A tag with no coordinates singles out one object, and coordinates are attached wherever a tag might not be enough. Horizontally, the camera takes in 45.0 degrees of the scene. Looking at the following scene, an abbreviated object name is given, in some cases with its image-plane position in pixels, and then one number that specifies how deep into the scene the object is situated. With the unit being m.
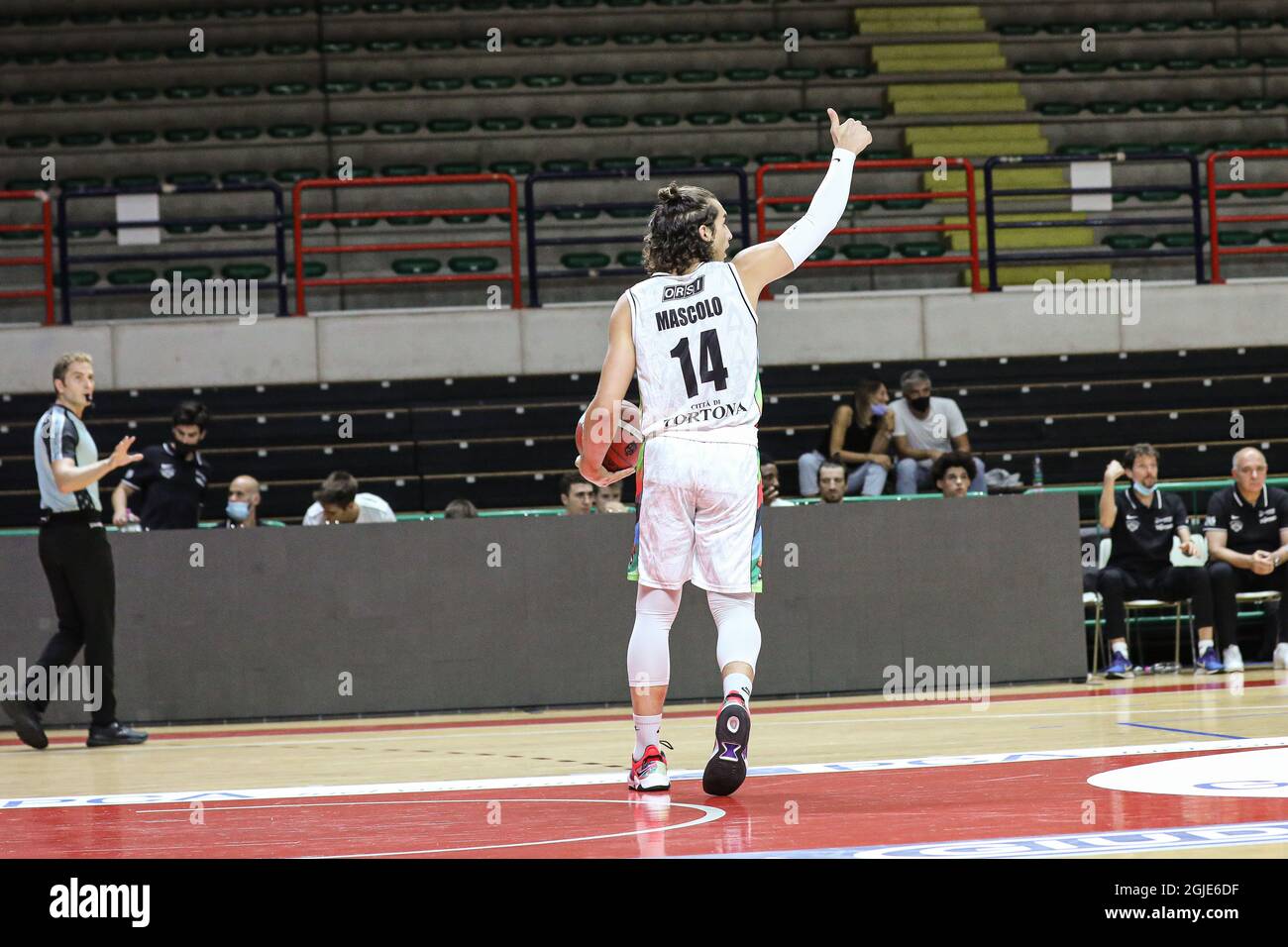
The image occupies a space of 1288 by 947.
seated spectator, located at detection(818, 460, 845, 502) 9.81
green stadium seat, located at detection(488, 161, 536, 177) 18.00
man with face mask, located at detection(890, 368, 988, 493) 11.73
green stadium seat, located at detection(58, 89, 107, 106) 18.75
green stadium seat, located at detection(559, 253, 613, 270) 16.92
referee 7.39
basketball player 4.58
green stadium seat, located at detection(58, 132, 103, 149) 18.22
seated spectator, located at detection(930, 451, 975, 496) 9.52
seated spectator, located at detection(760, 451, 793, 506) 10.27
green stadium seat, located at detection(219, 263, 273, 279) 16.67
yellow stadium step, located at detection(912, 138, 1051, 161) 18.41
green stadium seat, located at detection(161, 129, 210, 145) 18.39
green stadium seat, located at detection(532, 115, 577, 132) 18.64
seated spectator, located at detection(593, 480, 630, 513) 9.44
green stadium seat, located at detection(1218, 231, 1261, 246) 17.23
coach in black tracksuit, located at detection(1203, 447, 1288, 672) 9.77
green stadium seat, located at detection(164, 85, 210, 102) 18.84
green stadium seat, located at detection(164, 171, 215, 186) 17.65
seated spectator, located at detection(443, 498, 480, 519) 9.38
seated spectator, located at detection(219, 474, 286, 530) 9.71
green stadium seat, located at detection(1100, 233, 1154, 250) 17.09
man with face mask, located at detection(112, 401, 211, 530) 9.68
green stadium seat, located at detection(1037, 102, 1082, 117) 18.98
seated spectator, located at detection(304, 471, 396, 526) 9.18
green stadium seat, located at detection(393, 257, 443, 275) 16.67
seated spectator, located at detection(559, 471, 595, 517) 9.53
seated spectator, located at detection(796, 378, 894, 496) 11.50
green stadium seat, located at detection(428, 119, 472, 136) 18.53
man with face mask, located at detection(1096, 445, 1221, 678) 9.65
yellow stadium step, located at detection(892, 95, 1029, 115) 18.98
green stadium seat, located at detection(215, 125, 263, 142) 18.38
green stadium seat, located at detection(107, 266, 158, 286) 16.36
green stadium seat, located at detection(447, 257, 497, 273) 16.67
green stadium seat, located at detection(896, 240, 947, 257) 16.98
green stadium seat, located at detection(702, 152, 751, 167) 18.14
